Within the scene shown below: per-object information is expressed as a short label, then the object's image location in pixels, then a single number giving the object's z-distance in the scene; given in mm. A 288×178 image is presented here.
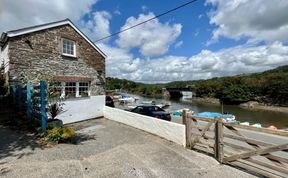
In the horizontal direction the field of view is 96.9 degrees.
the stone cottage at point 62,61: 6823
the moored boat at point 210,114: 15918
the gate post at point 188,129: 4684
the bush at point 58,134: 4531
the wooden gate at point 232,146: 2989
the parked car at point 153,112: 8563
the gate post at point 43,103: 4764
